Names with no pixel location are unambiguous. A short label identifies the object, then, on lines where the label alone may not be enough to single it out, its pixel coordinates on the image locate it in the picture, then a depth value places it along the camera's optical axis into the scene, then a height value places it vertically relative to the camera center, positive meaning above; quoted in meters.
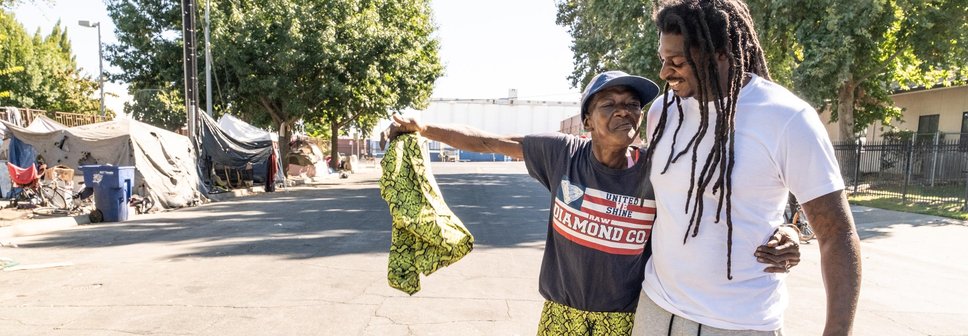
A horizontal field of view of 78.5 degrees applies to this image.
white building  66.31 +1.93
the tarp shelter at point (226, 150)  18.34 -0.89
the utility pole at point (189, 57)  16.31 +1.77
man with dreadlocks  1.52 -0.12
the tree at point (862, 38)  15.36 +2.84
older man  2.07 -0.30
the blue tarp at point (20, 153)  15.26 -0.95
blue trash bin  11.79 -1.39
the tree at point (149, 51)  24.78 +2.95
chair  12.41 -1.25
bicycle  12.44 -1.62
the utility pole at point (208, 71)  21.00 +1.80
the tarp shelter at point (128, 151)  13.94 -0.78
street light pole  26.66 +2.78
